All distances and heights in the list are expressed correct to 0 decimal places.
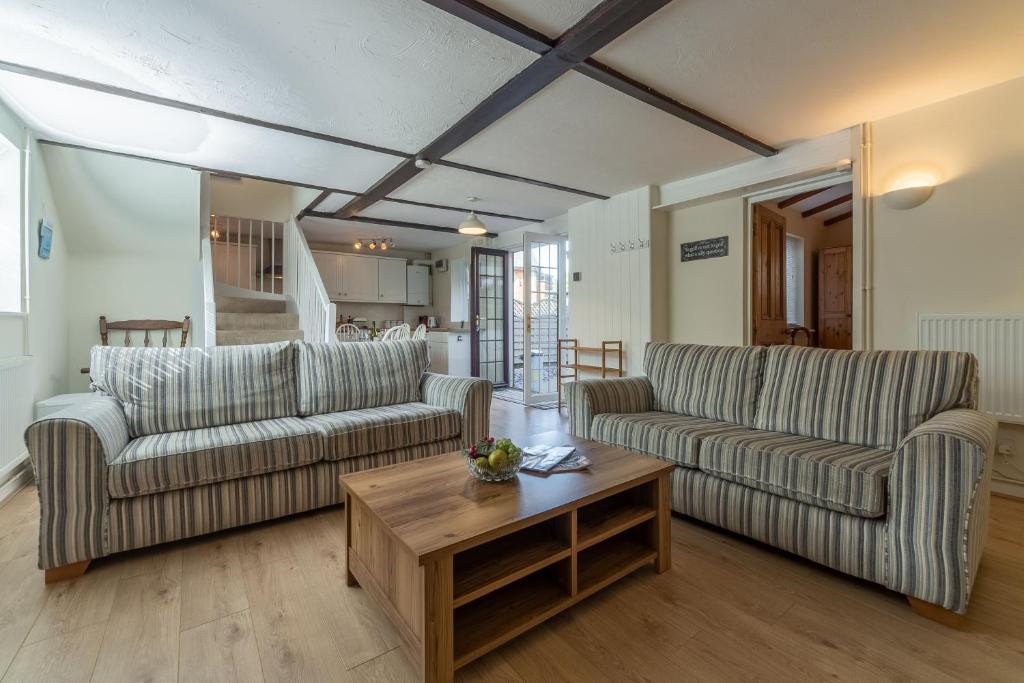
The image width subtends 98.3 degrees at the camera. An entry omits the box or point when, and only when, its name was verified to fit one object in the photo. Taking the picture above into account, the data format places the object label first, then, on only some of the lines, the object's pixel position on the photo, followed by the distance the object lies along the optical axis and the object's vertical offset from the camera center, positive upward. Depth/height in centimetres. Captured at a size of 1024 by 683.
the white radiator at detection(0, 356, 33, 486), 252 -43
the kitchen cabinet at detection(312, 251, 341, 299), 689 +105
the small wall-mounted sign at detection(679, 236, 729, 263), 411 +82
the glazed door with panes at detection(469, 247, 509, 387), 652 +32
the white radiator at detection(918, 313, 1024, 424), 252 -12
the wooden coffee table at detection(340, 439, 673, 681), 120 -72
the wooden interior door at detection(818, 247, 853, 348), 555 +47
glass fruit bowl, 162 -46
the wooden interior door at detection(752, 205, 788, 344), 401 +53
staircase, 449 +17
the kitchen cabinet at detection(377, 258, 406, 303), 740 +93
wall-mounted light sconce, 284 +93
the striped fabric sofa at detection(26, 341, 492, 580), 176 -48
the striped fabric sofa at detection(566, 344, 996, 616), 146 -50
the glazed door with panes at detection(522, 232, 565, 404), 562 +34
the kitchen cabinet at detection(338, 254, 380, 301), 707 +93
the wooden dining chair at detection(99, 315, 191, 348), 379 +10
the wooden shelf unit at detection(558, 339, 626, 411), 475 -24
